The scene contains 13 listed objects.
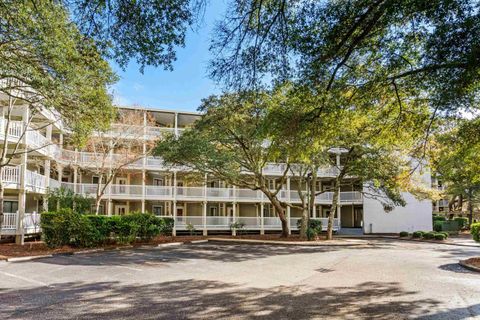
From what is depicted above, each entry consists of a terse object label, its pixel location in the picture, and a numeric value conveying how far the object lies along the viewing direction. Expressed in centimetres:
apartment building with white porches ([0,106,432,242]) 2461
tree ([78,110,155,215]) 2525
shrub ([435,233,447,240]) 2608
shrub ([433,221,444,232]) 3641
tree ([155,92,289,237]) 1841
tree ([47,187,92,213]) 2241
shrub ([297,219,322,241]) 2330
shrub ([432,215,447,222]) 4404
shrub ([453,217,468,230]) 3962
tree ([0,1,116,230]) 809
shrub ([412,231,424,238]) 2762
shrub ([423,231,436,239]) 2647
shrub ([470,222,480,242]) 1534
